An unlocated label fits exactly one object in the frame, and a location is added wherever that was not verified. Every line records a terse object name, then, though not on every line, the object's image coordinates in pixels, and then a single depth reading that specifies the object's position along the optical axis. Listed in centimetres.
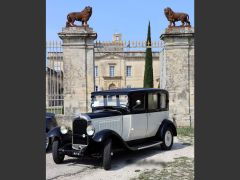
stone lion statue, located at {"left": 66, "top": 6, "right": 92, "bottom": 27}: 1112
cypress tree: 2462
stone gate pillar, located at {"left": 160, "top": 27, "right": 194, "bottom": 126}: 1148
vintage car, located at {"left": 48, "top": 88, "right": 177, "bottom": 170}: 627
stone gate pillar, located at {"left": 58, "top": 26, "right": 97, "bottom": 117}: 1127
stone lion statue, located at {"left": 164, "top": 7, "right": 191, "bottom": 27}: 1141
